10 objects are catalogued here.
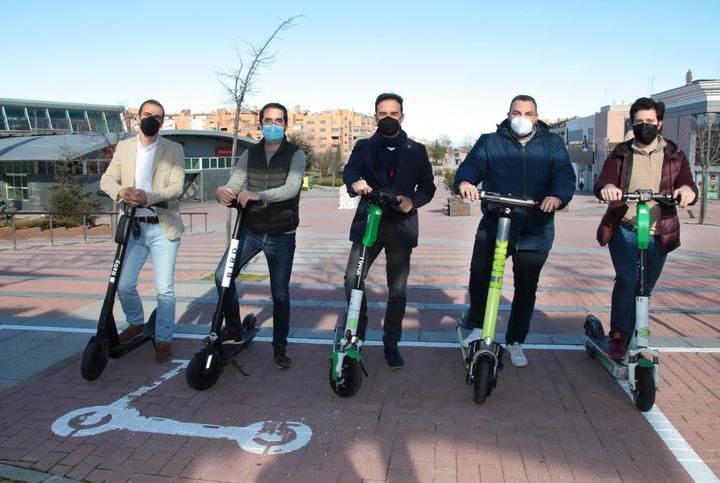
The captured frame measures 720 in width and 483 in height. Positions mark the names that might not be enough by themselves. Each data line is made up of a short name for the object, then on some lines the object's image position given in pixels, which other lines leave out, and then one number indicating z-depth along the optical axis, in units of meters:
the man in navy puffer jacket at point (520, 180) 4.28
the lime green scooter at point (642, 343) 3.81
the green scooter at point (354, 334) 4.06
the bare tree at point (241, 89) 11.06
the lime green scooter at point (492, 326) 3.92
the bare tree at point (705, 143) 24.99
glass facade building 56.34
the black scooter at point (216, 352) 4.18
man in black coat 4.46
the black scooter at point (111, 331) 4.39
